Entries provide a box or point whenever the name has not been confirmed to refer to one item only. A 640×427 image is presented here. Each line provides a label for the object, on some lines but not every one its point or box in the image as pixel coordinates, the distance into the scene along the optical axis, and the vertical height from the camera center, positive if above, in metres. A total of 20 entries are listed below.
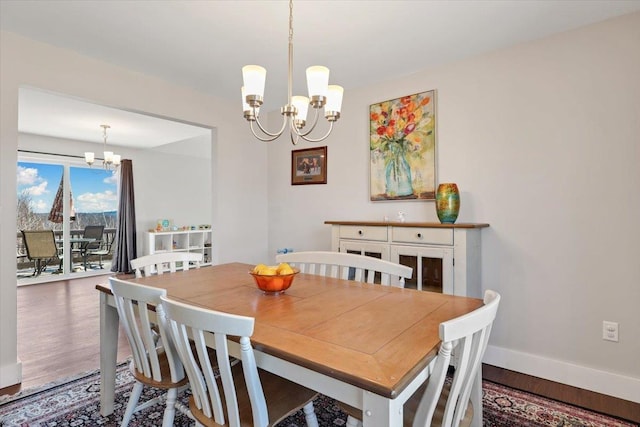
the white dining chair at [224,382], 0.93 -0.53
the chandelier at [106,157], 4.95 +0.81
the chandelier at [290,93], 1.46 +0.54
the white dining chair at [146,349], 1.28 -0.57
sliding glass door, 5.34 -0.12
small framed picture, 3.47 +0.48
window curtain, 6.01 -0.25
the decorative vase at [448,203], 2.43 +0.05
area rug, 1.75 -1.11
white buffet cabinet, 2.25 -0.30
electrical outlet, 2.06 -0.76
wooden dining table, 0.83 -0.40
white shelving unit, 6.07 -0.59
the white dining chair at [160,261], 2.08 -0.33
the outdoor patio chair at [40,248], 5.23 -0.57
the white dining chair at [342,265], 1.79 -0.33
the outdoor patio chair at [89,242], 5.89 -0.54
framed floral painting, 2.77 +0.54
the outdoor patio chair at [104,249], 6.07 -0.70
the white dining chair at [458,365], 0.85 -0.43
